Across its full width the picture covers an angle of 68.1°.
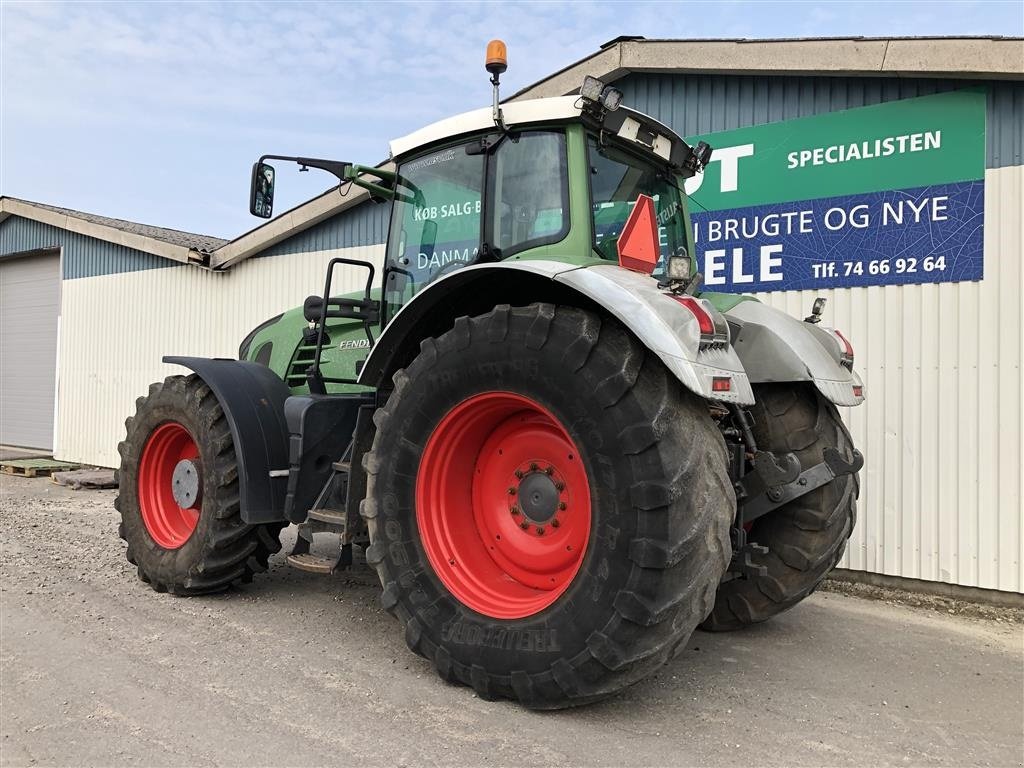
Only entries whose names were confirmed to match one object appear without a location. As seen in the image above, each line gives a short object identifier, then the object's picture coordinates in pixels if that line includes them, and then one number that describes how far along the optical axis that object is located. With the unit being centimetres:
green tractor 291
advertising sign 547
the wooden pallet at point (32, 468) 1142
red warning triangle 383
